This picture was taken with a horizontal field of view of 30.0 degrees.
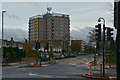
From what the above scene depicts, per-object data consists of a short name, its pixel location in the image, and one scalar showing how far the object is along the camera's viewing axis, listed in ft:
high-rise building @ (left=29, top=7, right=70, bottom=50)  461.78
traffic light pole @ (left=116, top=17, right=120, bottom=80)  36.28
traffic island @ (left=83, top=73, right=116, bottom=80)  58.75
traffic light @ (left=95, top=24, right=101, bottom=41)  64.07
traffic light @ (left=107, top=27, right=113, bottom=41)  66.64
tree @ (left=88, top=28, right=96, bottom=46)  216.17
